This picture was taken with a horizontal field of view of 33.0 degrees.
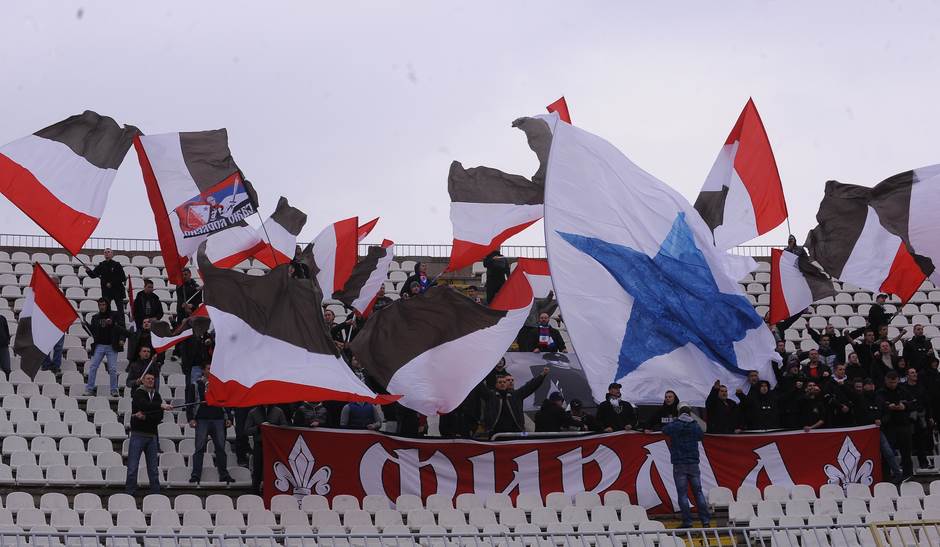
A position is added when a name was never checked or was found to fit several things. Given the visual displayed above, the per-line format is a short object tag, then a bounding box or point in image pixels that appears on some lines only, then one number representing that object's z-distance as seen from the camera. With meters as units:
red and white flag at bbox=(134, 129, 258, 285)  20.55
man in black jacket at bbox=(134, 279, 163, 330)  22.91
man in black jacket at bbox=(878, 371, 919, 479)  21.27
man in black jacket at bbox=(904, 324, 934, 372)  22.72
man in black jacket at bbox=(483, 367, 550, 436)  20.58
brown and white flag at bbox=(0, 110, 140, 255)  20.11
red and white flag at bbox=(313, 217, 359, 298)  23.61
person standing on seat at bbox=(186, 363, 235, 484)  19.78
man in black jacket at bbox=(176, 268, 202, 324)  22.95
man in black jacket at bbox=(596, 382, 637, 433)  20.27
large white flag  20.31
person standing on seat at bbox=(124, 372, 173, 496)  19.28
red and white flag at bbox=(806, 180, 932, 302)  21.66
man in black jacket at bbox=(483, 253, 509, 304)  24.41
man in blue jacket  19.22
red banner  19.55
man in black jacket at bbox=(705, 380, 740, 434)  20.45
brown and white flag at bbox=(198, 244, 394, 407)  18.23
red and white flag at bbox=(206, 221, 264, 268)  22.42
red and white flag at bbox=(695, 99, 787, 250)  22.22
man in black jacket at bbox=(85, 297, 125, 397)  22.20
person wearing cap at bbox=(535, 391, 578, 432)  20.69
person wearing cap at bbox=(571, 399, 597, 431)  20.70
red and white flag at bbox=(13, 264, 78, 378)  21.02
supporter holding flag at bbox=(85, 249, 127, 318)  24.09
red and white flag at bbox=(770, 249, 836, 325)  21.91
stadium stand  17.44
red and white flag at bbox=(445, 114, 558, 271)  21.88
